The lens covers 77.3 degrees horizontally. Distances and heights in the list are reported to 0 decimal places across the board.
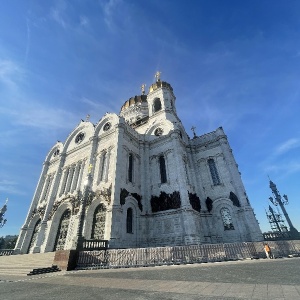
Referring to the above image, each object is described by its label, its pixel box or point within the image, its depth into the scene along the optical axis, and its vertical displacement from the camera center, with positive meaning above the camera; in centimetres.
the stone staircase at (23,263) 1138 +60
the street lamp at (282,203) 3676 +1100
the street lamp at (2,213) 2809 +782
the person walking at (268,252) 1155 +32
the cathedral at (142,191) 1817 +718
